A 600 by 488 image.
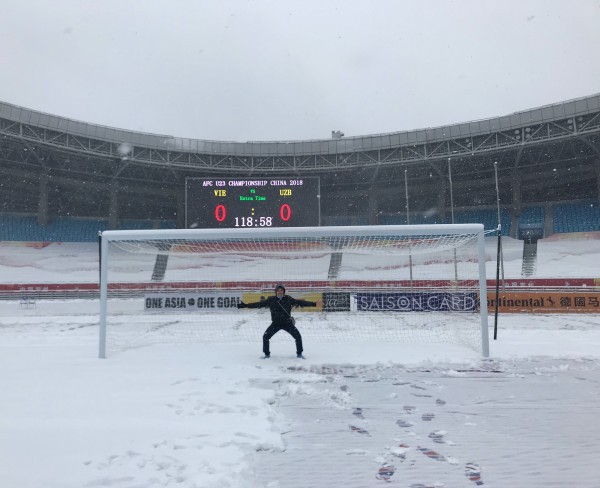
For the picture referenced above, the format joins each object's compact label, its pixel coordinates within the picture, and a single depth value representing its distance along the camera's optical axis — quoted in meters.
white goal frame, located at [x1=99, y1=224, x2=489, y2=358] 8.37
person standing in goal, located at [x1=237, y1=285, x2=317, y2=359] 7.55
